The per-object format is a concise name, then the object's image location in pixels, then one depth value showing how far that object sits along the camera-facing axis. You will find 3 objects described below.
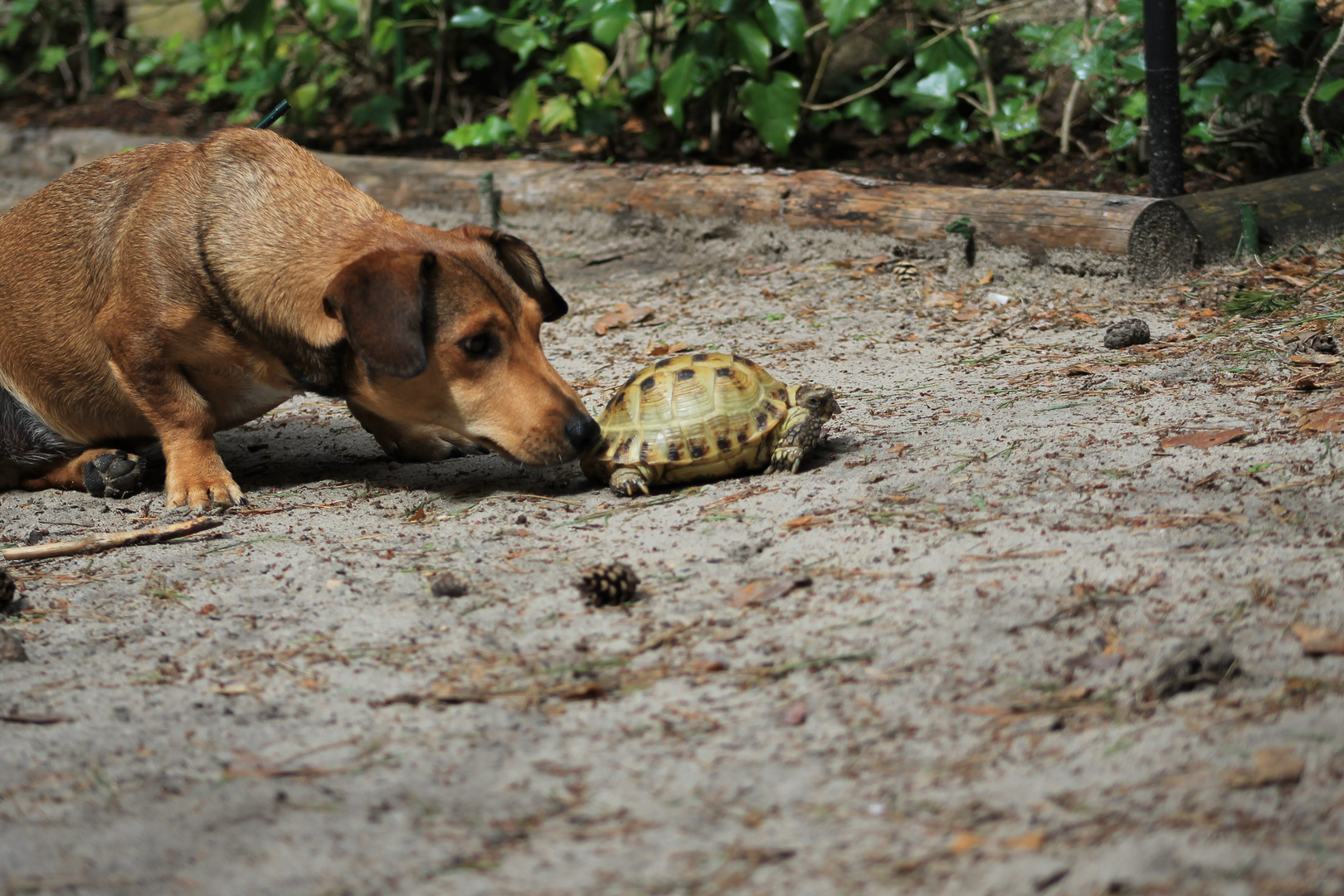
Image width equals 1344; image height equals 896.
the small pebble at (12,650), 5.41
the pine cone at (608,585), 5.46
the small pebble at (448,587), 5.82
